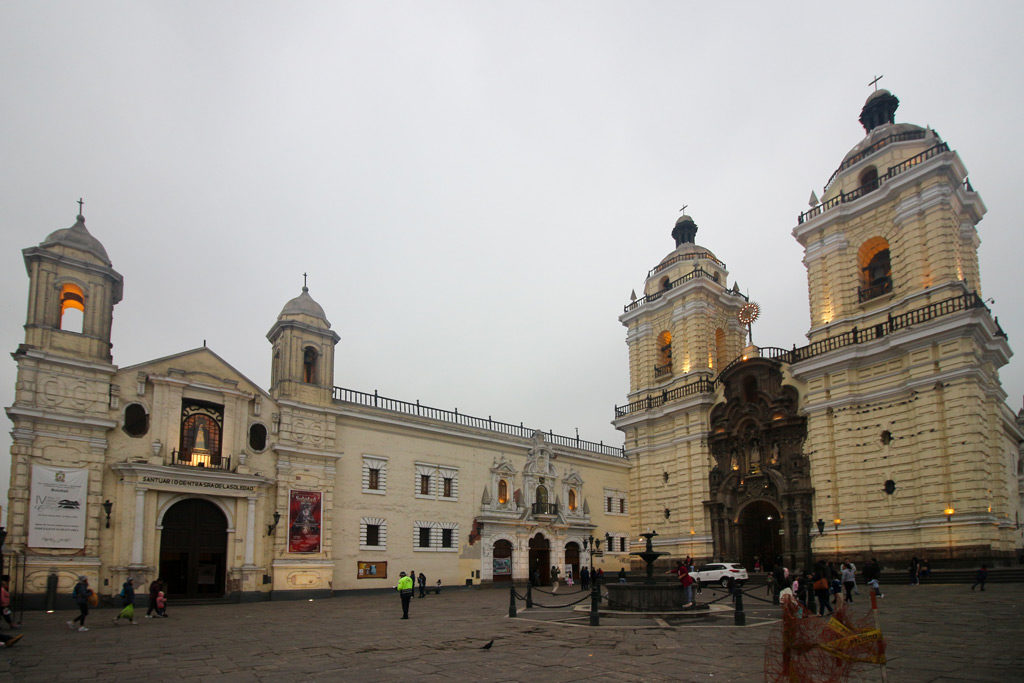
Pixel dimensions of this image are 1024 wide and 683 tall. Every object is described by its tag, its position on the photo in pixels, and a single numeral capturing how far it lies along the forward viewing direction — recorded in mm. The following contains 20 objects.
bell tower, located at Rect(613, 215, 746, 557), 39938
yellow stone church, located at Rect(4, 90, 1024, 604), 25344
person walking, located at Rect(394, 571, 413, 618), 18906
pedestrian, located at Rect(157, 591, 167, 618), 20484
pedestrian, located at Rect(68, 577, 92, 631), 16234
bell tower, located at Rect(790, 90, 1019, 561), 27234
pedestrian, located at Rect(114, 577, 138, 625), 18141
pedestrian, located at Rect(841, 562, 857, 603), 20064
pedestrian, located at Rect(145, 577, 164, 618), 20375
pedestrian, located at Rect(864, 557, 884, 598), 20234
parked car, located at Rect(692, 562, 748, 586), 30750
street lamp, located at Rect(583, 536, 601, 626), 16188
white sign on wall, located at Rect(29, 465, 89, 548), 23266
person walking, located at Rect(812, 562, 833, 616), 15836
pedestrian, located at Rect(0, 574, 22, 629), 14844
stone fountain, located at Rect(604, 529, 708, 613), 18500
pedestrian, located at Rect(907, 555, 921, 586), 25922
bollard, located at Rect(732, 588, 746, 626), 15672
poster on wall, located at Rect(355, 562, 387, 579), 31719
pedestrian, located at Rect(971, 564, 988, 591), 21516
